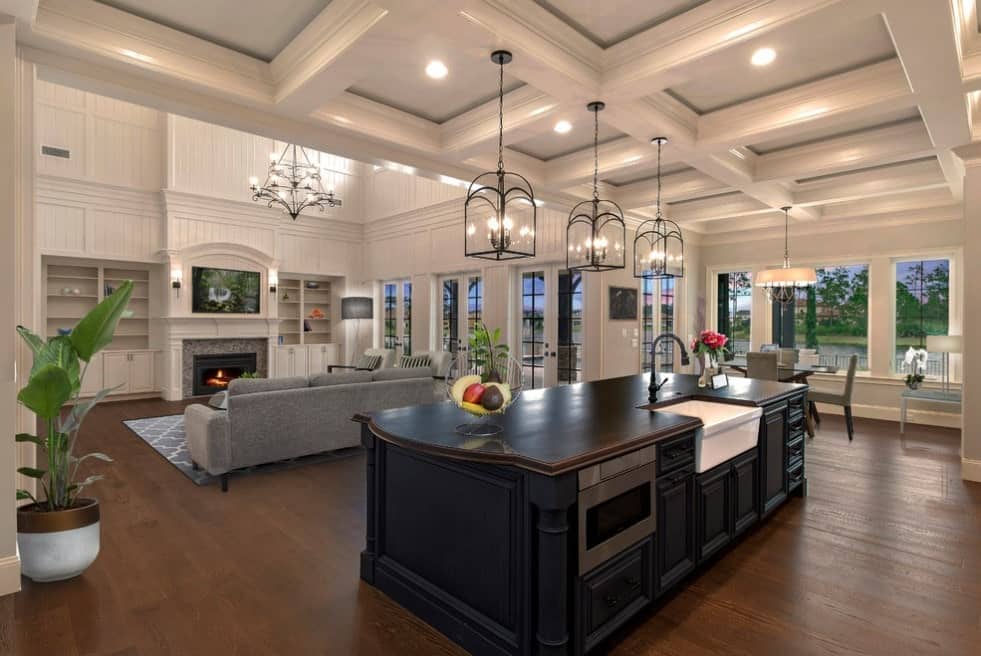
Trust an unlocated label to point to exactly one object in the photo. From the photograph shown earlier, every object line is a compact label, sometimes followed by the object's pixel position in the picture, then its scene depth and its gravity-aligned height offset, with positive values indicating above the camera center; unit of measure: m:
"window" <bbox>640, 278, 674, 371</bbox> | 8.09 +0.08
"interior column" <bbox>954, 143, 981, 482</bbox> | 4.56 -0.03
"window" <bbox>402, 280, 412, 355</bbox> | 10.36 +0.11
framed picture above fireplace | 9.14 +0.63
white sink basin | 2.72 -0.63
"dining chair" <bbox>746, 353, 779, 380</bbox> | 6.05 -0.53
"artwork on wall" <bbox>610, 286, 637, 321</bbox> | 7.42 +0.28
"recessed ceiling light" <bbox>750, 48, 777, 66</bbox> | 3.34 +1.77
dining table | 6.29 -0.64
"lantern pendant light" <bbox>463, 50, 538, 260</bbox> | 2.93 +0.55
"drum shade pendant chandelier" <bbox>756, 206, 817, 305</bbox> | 6.57 +0.58
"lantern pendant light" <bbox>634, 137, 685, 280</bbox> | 4.19 +0.54
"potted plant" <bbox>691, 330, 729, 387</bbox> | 4.01 -0.21
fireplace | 9.20 -0.83
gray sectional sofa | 4.29 -0.84
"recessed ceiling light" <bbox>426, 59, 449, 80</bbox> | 3.53 +1.80
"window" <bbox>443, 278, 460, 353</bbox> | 9.45 +0.15
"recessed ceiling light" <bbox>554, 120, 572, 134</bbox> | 4.27 +1.72
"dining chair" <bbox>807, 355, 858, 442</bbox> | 6.14 -0.93
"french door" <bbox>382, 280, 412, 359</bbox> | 10.44 +0.16
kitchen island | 1.96 -0.88
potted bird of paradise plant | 2.62 -0.76
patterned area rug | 4.73 -1.33
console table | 5.89 -0.90
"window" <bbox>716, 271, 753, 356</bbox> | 8.87 +0.25
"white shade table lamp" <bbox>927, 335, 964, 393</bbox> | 6.05 -0.28
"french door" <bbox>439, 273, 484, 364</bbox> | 9.03 +0.27
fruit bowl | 2.28 -0.33
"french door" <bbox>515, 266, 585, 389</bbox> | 7.55 -0.05
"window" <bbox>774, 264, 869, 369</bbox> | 7.70 +0.08
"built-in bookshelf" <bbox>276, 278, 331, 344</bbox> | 10.99 +0.31
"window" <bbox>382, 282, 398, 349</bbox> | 10.87 +0.17
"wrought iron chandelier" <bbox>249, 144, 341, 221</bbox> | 8.20 +2.84
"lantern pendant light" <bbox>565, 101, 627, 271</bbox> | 3.59 +0.56
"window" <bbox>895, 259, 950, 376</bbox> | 7.04 +0.24
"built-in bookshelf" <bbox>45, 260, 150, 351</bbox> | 8.34 +0.50
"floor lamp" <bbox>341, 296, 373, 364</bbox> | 10.10 +0.32
